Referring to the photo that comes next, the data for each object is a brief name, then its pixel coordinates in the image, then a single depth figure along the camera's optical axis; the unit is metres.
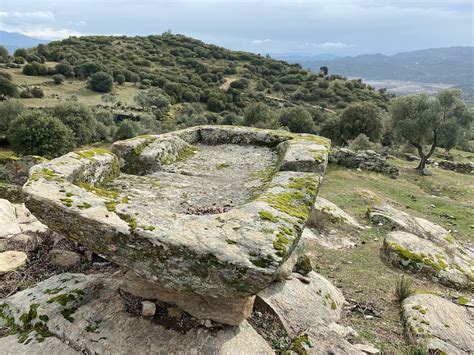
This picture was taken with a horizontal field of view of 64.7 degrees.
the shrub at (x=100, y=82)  79.56
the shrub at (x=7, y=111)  49.78
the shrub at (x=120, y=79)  89.41
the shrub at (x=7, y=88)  61.99
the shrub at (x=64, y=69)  85.31
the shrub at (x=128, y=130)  53.38
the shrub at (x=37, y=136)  38.12
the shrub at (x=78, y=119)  50.38
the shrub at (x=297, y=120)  52.03
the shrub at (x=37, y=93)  66.62
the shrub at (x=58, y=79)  77.32
